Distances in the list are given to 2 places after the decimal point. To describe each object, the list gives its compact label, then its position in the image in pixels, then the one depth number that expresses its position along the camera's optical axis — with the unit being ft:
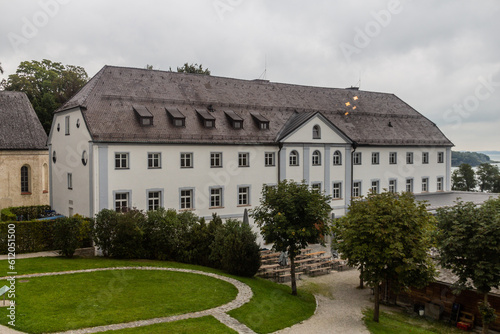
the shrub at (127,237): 84.28
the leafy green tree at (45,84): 158.92
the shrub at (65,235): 82.07
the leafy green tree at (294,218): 73.61
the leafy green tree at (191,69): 172.65
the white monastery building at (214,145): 95.96
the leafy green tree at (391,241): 61.31
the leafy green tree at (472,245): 59.54
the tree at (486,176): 252.01
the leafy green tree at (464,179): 246.68
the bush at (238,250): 78.74
